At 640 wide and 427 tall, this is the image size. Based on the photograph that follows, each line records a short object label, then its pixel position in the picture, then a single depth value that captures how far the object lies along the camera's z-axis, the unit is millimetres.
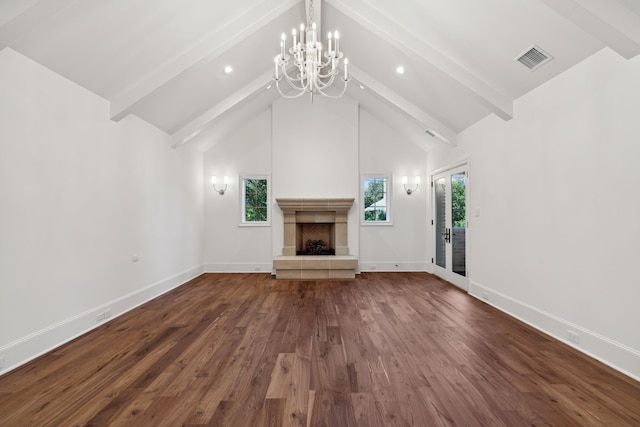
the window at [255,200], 6797
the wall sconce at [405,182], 6668
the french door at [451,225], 5131
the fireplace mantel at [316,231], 5992
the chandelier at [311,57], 3127
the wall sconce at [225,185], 6660
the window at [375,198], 6793
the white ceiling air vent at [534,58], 2887
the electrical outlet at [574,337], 2727
